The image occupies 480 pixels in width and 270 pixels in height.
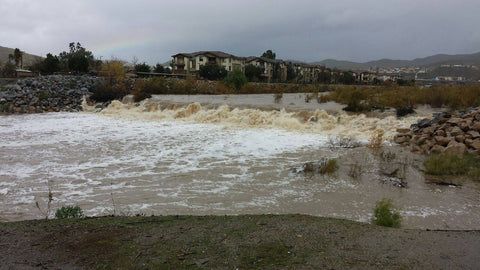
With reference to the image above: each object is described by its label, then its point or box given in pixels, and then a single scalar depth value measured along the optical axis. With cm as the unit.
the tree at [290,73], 6588
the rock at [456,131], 1046
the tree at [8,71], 3869
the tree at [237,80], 3119
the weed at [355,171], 791
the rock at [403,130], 1230
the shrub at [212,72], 4898
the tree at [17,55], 5313
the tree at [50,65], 3825
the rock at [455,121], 1112
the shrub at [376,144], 1105
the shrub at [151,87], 2586
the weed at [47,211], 538
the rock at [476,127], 1025
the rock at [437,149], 1005
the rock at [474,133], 991
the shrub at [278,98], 2215
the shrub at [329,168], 807
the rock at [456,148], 945
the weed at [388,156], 945
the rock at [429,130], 1137
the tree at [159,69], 4862
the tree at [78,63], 3853
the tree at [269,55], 7850
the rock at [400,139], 1184
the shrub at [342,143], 1138
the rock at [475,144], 944
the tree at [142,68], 4590
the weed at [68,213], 454
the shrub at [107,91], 2530
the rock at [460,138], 1010
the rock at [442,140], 1033
